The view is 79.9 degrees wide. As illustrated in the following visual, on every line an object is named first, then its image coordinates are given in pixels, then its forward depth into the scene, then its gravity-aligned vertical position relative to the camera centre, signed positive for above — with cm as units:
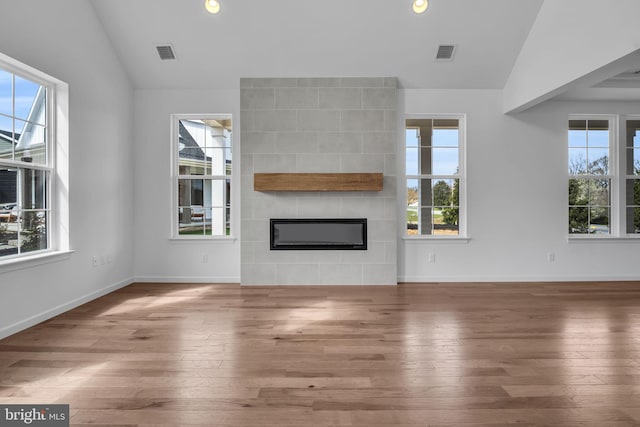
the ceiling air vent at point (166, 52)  482 +207
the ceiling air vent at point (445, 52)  483 +206
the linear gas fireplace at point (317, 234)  512 -27
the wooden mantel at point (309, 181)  497 +43
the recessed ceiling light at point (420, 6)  432 +237
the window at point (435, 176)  543 +53
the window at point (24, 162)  329 +49
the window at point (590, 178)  549 +49
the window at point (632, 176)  548 +52
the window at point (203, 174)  538 +57
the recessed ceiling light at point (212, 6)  431 +237
